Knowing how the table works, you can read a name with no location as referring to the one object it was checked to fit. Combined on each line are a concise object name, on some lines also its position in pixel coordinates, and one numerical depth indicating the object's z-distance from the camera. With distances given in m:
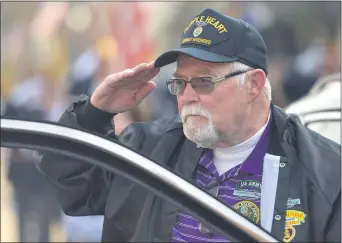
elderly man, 4.27
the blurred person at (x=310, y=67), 13.66
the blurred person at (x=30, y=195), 9.73
